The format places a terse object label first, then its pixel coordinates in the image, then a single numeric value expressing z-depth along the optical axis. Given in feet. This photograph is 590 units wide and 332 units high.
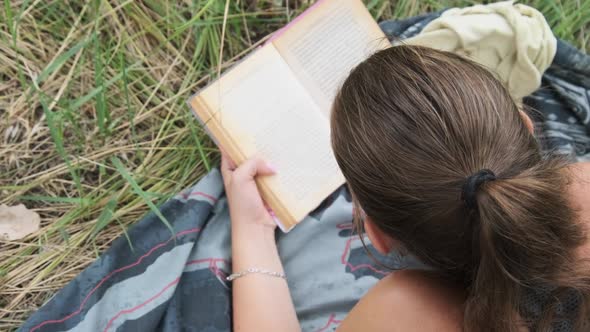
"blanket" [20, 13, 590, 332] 3.50
